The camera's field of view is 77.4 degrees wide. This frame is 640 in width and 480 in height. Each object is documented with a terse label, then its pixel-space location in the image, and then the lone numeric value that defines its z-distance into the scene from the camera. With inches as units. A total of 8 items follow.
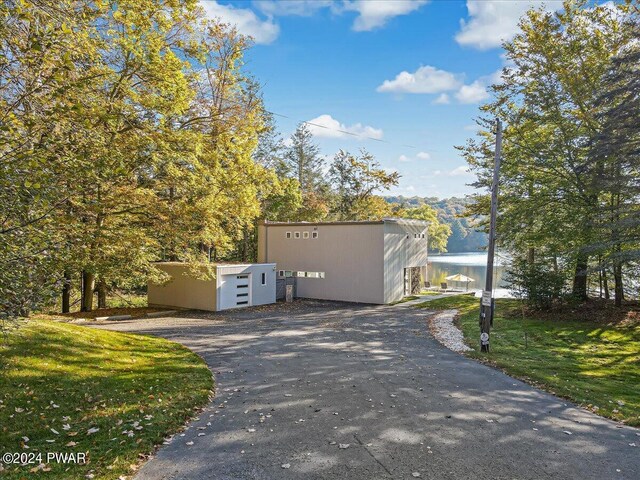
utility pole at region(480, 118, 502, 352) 434.6
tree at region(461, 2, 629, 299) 627.2
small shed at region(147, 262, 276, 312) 753.0
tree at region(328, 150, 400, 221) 1397.6
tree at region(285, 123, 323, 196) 1587.1
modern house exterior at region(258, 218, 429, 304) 858.8
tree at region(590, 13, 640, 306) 445.1
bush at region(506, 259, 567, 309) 686.5
